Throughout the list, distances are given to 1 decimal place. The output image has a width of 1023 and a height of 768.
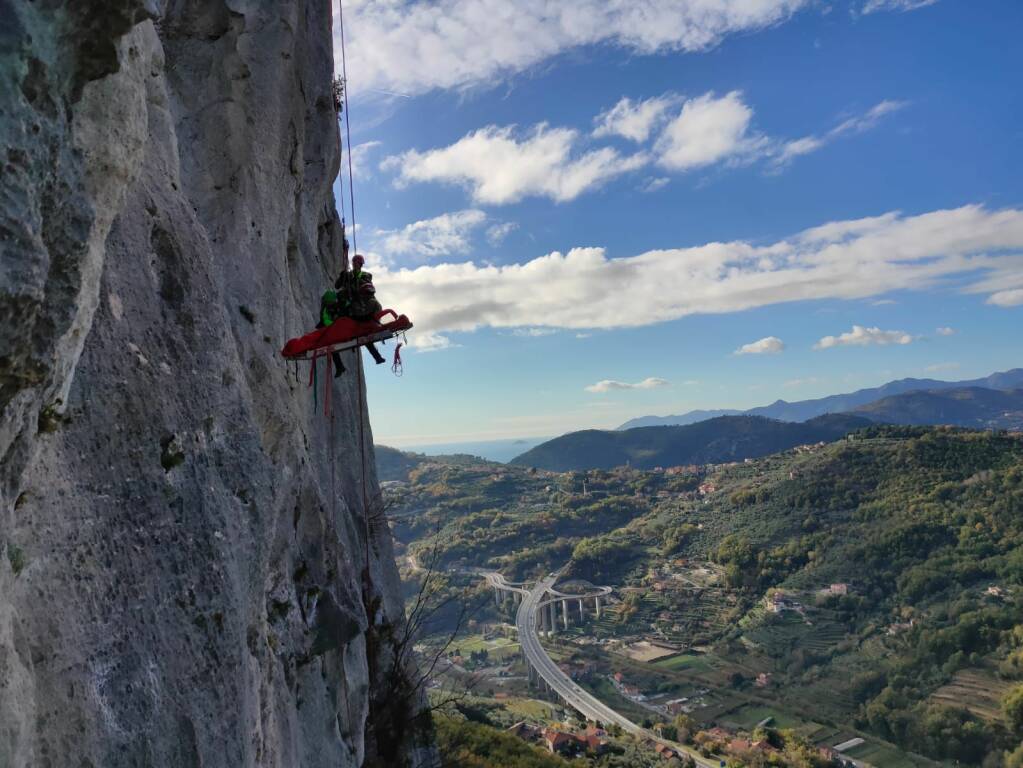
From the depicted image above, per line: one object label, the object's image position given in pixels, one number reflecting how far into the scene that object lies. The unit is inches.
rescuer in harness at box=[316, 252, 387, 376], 346.0
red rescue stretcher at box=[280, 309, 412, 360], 329.1
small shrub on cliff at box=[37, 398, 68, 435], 148.3
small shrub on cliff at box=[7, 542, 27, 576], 137.3
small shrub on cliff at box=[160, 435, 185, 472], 197.8
